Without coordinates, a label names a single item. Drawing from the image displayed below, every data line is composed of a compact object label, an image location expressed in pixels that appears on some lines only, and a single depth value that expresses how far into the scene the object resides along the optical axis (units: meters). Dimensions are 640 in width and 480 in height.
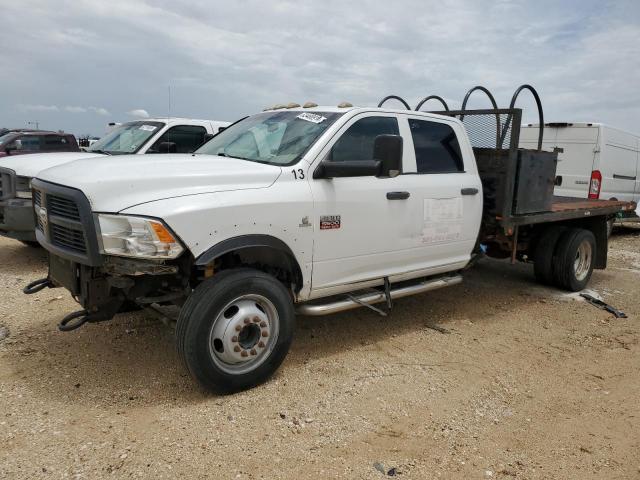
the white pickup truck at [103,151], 6.37
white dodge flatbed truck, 3.28
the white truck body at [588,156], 10.16
